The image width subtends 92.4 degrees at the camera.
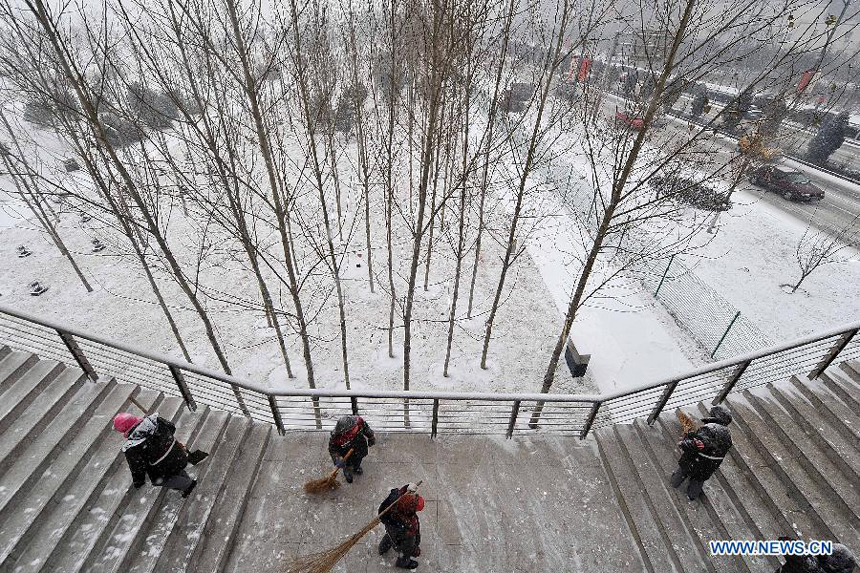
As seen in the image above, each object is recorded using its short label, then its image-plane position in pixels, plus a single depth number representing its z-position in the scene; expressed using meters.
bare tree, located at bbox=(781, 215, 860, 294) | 15.34
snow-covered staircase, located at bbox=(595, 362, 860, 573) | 5.71
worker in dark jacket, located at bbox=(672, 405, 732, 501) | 5.75
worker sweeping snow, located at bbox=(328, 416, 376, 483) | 5.93
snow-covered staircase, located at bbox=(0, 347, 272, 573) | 4.98
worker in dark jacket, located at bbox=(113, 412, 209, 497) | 5.29
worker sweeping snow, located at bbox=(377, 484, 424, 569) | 5.12
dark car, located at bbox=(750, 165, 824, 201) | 21.58
